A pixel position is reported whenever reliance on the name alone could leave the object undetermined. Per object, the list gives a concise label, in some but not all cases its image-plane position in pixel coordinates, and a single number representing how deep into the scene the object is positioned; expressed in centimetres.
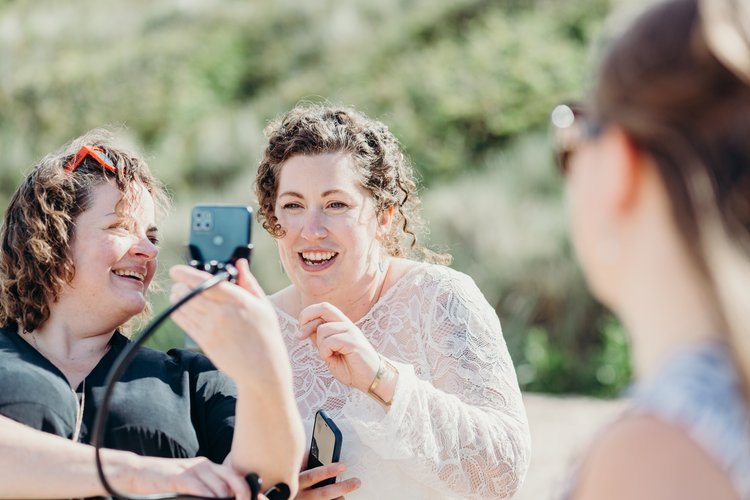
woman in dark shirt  206
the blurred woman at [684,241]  106
